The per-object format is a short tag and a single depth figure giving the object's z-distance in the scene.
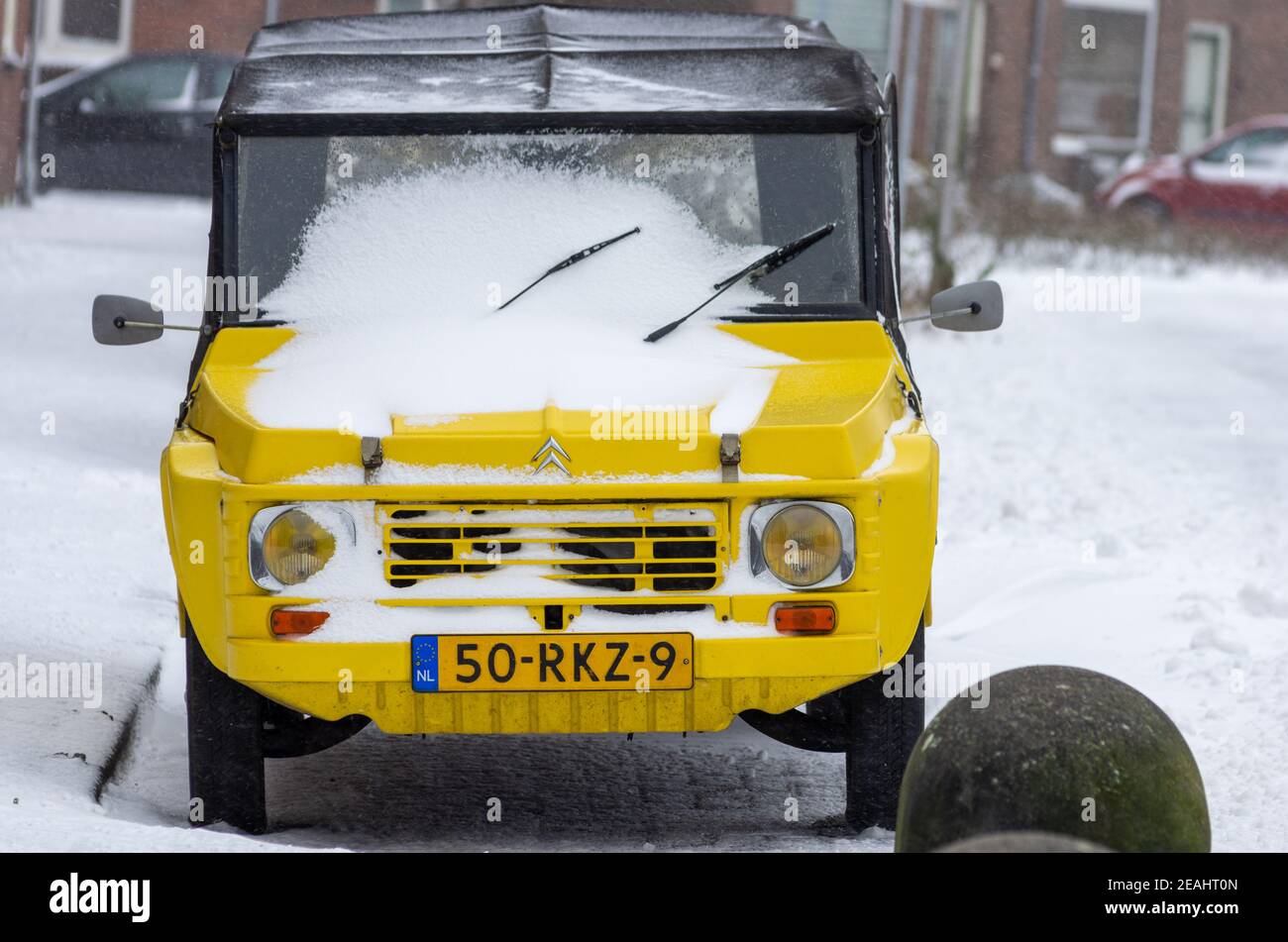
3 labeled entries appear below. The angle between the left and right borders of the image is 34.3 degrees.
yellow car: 5.23
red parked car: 27.52
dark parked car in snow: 24.47
